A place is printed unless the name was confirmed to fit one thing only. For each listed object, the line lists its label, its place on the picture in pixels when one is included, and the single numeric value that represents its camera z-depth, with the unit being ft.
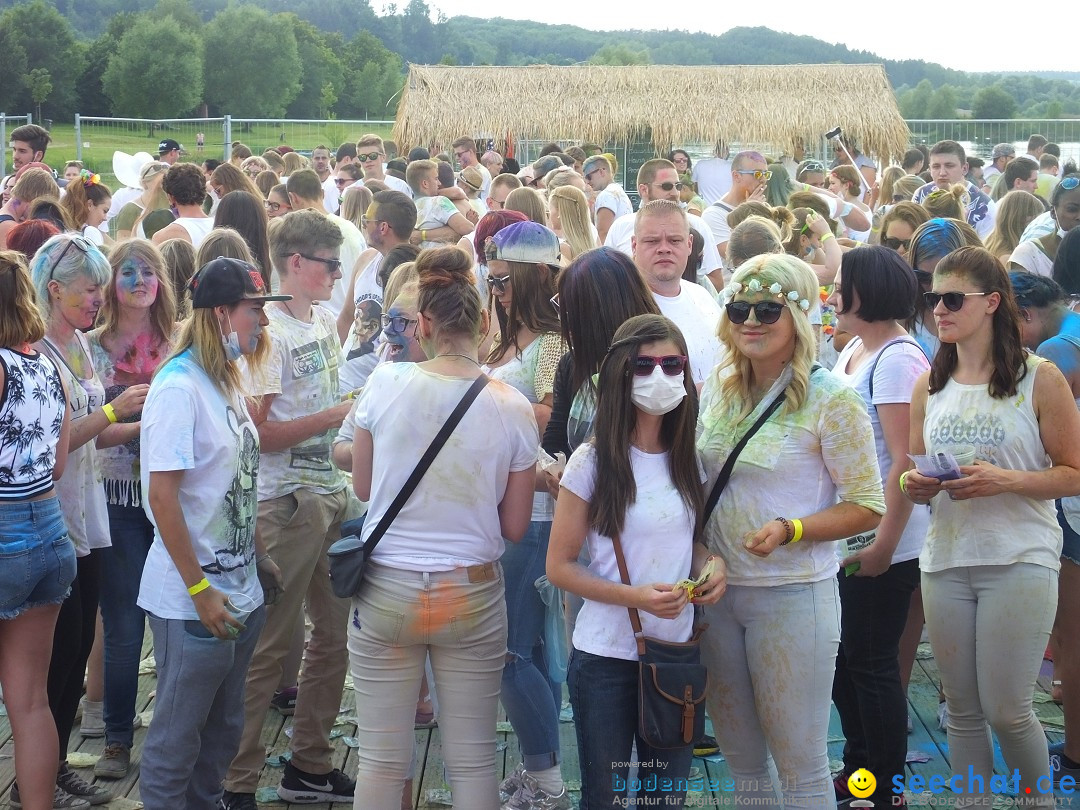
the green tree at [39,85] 180.65
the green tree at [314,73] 266.16
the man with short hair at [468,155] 42.63
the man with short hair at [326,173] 43.24
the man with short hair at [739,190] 26.94
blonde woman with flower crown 10.34
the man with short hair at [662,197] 22.27
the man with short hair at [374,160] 36.78
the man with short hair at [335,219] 22.21
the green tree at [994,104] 154.61
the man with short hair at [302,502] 13.53
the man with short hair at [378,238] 19.70
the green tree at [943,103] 175.83
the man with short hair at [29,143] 30.07
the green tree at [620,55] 256.73
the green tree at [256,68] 254.47
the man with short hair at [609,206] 31.86
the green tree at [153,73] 207.72
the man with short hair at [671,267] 15.05
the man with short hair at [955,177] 30.12
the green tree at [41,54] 182.09
